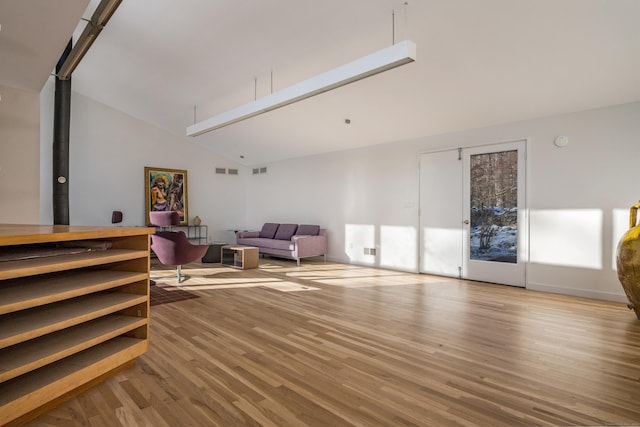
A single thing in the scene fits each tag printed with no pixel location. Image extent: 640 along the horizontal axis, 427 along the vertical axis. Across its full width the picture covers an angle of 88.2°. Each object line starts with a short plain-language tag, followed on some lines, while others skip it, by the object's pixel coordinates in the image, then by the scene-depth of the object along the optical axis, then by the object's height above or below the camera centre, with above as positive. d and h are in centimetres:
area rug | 433 -117
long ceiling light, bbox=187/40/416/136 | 339 +161
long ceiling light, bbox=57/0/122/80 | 323 +201
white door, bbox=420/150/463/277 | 593 -3
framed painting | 844 +54
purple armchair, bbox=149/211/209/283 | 498 -58
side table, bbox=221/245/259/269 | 677 -96
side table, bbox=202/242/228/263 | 753 -97
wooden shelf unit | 164 -60
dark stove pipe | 586 +112
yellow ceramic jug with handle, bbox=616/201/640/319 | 346 -56
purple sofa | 746 -70
